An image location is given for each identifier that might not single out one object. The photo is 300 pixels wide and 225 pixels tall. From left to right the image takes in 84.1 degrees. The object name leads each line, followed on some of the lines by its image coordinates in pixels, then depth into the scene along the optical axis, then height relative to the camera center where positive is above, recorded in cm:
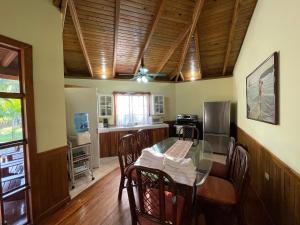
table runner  254 -71
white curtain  563 +0
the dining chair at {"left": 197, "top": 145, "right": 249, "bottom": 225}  165 -96
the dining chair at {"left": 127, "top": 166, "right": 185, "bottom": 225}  129 -81
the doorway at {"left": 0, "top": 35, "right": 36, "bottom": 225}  184 -23
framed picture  190 +18
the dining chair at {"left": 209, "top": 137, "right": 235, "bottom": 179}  239 -95
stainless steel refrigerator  479 -55
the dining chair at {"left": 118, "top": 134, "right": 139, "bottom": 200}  257 -73
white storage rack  306 -100
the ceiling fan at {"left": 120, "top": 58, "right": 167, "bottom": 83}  374 +75
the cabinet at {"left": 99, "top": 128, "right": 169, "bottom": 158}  478 -99
